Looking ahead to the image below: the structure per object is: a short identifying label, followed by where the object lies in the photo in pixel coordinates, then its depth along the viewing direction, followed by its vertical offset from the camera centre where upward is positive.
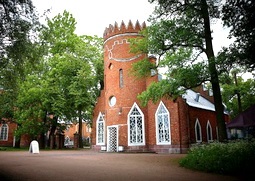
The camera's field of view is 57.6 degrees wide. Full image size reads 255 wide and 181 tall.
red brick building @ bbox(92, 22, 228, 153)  19.73 +1.62
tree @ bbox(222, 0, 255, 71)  6.79 +3.26
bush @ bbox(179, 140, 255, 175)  8.21 -1.03
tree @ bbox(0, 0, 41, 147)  8.60 +3.81
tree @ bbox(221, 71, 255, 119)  27.83 +4.75
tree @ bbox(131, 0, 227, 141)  11.65 +4.88
